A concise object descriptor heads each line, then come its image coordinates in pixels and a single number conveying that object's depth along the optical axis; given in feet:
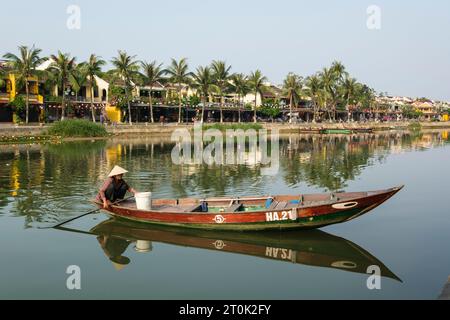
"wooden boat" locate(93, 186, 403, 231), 39.06
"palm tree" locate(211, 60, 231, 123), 219.41
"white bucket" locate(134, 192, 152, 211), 44.14
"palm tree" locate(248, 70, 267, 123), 236.43
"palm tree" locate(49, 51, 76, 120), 165.48
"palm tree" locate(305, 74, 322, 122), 261.98
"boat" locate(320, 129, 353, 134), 229.86
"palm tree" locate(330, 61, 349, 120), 269.03
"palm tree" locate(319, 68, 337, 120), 267.18
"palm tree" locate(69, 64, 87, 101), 168.60
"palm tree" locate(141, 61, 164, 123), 195.21
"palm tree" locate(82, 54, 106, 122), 170.71
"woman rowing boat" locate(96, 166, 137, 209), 45.93
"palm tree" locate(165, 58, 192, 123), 203.82
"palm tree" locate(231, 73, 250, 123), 233.37
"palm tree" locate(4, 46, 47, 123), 153.35
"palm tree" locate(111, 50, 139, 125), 183.01
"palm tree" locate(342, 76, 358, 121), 290.23
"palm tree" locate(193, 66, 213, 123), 210.38
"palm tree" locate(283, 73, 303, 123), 253.65
